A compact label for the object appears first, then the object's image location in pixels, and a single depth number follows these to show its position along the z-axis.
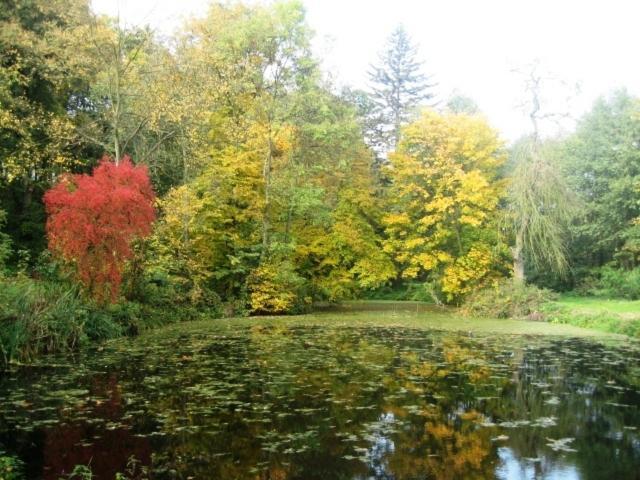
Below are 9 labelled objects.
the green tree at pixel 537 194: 25.14
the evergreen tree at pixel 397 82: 49.47
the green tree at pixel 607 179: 28.31
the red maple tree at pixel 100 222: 15.10
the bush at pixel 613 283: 25.86
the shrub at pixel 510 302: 23.56
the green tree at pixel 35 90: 19.58
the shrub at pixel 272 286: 25.41
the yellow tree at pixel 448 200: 27.94
